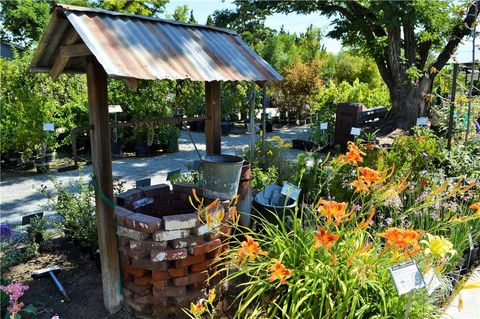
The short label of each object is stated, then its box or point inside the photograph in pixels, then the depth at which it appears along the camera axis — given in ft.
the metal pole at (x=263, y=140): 17.94
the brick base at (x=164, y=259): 8.45
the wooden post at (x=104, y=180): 8.45
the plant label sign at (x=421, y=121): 19.47
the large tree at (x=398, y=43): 30.32
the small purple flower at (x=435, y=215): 10.32
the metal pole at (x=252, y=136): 16.54
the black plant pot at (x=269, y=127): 41.19
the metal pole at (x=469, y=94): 14.95
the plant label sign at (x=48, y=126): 22.57
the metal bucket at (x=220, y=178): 9.78
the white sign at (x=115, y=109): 23.03
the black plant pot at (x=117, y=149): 28.60
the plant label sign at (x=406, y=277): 5.61
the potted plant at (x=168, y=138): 29.69
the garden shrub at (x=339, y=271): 6.34
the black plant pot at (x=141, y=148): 28.63
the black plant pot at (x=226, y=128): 39.45
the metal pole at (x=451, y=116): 16.00
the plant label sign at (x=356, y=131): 18.99
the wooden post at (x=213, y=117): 11.48
